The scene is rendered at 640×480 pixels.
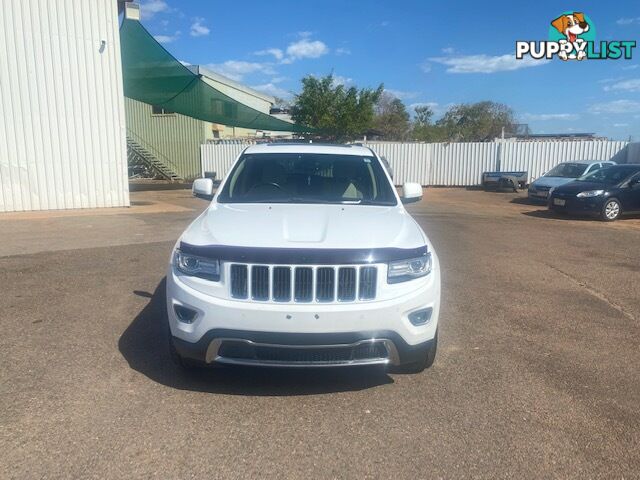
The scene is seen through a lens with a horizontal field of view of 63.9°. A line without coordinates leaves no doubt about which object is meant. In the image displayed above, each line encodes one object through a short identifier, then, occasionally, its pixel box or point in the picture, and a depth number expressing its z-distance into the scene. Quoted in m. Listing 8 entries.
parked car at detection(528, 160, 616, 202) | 16.86
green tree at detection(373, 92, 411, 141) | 49.30
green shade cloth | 14.72
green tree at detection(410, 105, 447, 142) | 45.25
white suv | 3.13
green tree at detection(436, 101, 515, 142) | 50.27
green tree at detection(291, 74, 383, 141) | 30.92
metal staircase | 28.27
